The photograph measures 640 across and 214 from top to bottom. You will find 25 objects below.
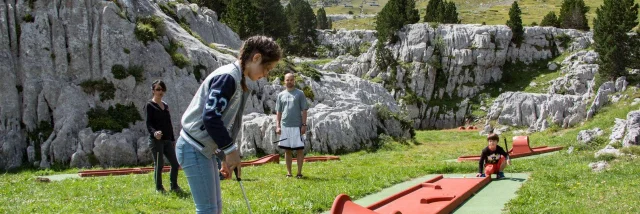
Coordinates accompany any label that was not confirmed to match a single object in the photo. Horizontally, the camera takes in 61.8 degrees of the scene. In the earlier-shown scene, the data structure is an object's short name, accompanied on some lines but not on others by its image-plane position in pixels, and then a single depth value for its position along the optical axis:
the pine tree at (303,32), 70.81
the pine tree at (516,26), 54.97
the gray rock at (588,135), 19.49
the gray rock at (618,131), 17.64
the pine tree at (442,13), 66.38
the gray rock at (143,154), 20.38
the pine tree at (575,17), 63.84
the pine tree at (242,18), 56.22
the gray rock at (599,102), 33.22
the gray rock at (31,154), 20.38
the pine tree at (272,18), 68.94
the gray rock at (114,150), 19.89
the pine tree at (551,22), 67.59
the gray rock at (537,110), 35.22
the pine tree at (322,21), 100.34
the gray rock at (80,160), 19.67
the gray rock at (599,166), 12.82
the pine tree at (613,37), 43.72
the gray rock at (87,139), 20.17
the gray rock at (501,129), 44.12
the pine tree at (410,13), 60.94
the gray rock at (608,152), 15.02
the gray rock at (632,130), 16.03
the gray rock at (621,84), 37.41
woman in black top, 10.25
